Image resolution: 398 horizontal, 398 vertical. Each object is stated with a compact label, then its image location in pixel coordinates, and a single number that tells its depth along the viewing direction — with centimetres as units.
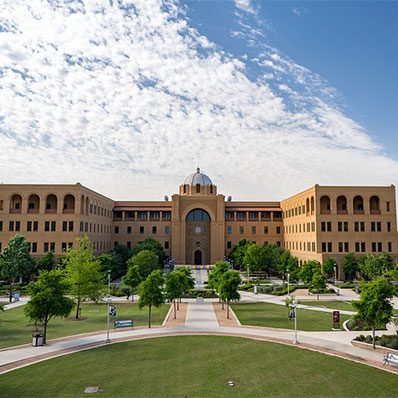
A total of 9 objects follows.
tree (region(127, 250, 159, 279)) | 4759
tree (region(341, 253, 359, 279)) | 4862
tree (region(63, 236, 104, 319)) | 2848
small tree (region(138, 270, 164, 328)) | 2520
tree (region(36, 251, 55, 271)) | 4688
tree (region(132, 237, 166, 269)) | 5886
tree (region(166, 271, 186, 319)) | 2845
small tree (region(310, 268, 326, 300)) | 3578
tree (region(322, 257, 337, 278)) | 4809
